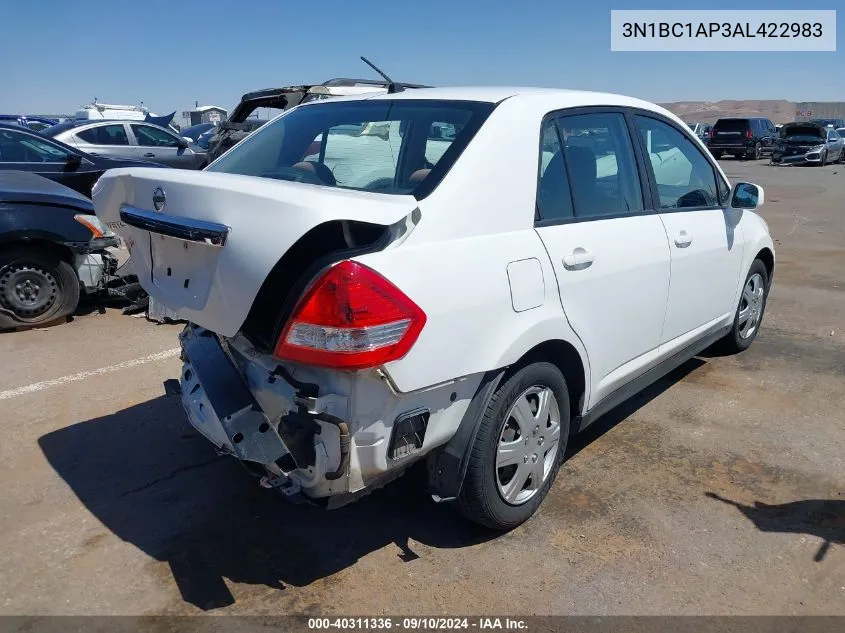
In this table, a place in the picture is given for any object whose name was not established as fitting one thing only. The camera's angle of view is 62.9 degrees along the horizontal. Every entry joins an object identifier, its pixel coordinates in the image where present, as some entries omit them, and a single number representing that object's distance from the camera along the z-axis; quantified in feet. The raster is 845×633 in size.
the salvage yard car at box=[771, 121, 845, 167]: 89.51
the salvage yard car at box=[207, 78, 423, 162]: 24.50
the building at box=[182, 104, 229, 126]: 121.52
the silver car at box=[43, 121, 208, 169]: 41.19
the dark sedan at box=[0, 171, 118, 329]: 18.66
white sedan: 7.62
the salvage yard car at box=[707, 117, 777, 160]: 97.04
